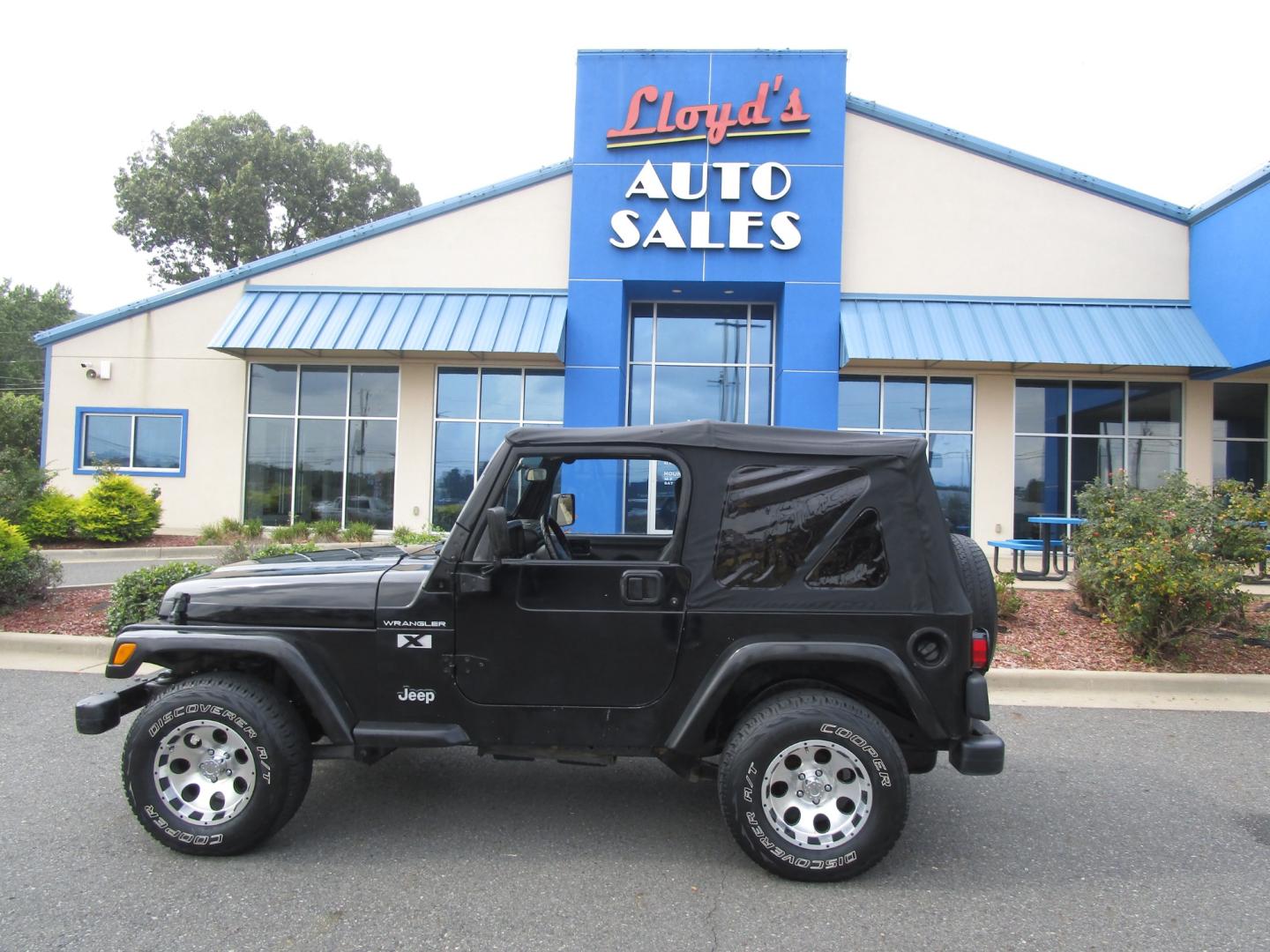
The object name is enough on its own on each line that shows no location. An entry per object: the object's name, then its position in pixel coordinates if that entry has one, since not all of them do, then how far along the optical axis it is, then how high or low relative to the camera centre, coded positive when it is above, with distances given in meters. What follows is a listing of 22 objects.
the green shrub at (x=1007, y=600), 7.96 -1.01
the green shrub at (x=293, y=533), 12.74 -0.80
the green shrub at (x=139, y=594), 7.05 -1.03
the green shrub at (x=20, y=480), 11.20 +0.01
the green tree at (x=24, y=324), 45.22 +9.18
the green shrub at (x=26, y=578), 7.84 -1.02
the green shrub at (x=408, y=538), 10.55 -0.68
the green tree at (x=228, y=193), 33.75 +13.13
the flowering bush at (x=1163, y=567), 6.70 -0.54
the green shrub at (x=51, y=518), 13.23 -0.65
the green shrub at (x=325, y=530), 14.62 -0.82
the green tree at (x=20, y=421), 35.72 +2.76
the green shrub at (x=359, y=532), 14.42 -0.84
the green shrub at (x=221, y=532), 13.98 -0.88
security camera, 15.81 +2.27
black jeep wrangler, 3.24 -0.71
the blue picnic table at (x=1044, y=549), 10.83 -0.66
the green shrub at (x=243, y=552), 8.85 -0.82
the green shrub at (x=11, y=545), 7.84 -0.67
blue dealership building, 14.49 +3.23
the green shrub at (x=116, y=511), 13.70 -0.52
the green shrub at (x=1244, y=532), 7.05 -0.22
